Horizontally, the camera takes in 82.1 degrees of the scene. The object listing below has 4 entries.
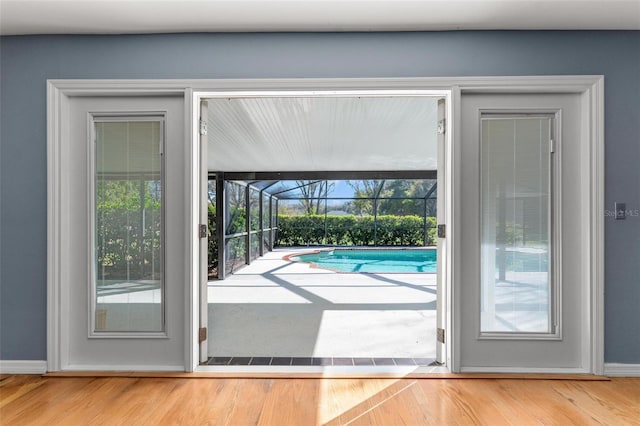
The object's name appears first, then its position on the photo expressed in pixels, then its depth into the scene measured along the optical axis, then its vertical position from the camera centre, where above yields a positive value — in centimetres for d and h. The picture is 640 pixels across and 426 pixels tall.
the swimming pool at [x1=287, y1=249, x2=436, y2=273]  925 -136
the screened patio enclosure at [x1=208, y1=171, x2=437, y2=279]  1275 -4
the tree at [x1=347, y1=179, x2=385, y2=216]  1446 +73
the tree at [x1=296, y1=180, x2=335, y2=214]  1373 +65
